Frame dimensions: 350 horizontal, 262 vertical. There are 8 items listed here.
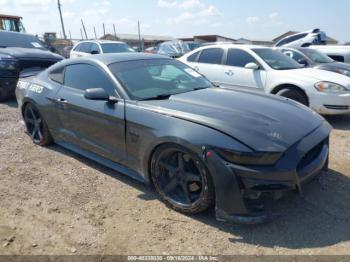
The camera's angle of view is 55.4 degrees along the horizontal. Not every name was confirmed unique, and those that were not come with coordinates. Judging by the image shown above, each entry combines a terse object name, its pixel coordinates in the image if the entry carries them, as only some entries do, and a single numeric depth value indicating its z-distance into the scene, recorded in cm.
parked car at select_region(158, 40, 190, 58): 1619
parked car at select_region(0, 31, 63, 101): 769
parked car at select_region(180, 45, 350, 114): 604
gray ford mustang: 270
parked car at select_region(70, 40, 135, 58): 1166
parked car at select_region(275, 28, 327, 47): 1542
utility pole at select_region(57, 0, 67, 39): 3944
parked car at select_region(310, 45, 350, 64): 1138
